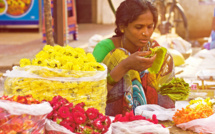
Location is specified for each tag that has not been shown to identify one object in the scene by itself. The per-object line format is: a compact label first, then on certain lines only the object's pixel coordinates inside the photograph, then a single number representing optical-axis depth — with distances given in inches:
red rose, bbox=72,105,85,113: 81.1
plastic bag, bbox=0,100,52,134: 73.9
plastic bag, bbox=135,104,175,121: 114.2
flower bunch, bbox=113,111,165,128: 90.6
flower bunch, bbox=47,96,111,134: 79.2
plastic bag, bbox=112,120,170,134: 87.0
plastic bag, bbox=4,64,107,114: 88.0
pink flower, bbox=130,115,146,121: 90.5
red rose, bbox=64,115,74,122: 79.4
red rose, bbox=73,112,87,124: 79.2
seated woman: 113.1
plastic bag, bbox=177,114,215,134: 104.8
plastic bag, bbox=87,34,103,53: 243.4
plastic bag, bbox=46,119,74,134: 78.2
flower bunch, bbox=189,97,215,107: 121.0
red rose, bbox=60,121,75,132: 78.6
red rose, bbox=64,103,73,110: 82.0
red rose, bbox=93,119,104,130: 79.6
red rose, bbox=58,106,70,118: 79.6
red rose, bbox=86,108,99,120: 80.7
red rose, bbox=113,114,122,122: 92.3
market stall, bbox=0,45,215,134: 75.5
